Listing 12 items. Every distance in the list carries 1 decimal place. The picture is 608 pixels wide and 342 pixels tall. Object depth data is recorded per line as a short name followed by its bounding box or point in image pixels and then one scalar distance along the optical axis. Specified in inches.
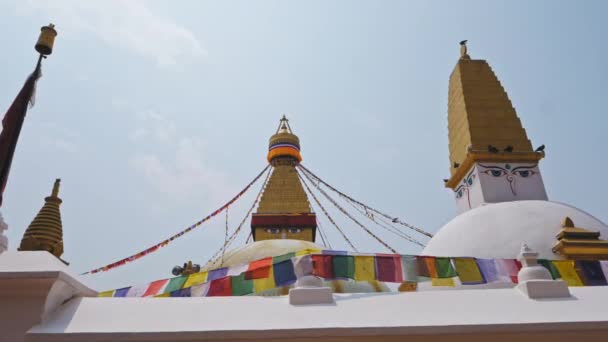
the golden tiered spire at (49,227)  320.2
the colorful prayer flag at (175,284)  227.8
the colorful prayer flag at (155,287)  228.9
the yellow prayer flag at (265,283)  213.9
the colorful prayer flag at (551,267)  218.1
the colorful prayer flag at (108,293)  222.9
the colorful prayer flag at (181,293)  223.9
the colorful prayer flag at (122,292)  228.7
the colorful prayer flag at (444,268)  220.7
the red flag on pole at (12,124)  195.2
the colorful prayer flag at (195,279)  228.4
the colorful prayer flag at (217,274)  227.8
